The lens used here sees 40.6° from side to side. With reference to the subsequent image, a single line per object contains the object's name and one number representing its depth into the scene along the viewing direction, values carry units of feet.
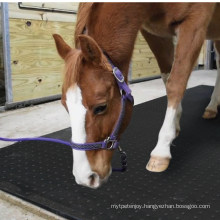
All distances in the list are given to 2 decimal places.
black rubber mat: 3.37
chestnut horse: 2.95
